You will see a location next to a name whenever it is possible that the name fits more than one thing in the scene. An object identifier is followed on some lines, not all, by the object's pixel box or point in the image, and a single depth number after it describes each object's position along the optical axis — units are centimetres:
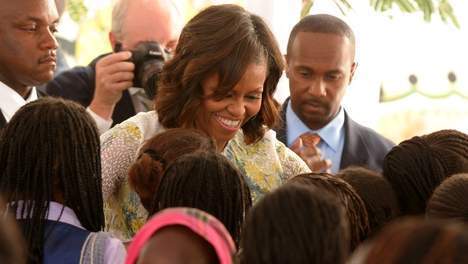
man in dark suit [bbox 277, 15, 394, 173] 784
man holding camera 812
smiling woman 607
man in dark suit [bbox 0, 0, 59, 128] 662
